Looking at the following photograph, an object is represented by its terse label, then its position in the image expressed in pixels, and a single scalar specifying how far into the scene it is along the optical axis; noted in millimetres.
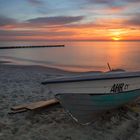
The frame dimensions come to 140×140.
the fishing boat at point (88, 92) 4234
